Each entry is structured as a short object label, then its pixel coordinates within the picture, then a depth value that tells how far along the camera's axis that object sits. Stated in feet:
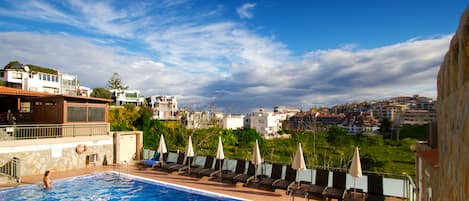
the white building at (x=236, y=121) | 309.01
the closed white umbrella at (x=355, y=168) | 33.86
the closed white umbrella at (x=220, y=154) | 45.82
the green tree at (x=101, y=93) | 229.04
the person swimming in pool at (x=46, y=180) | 41.84
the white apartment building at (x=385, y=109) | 250.68
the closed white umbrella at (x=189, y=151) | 48.60
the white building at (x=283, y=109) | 431.27
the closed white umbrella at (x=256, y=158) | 42.06
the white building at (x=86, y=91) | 274.32
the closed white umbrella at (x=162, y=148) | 52.90
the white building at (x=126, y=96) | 242.58
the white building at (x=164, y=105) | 321.28
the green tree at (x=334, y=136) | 130.21
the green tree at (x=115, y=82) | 238.35
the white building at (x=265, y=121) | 326.28
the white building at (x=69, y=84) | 229.66
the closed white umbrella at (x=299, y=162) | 37.29
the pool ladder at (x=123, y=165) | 52.21
